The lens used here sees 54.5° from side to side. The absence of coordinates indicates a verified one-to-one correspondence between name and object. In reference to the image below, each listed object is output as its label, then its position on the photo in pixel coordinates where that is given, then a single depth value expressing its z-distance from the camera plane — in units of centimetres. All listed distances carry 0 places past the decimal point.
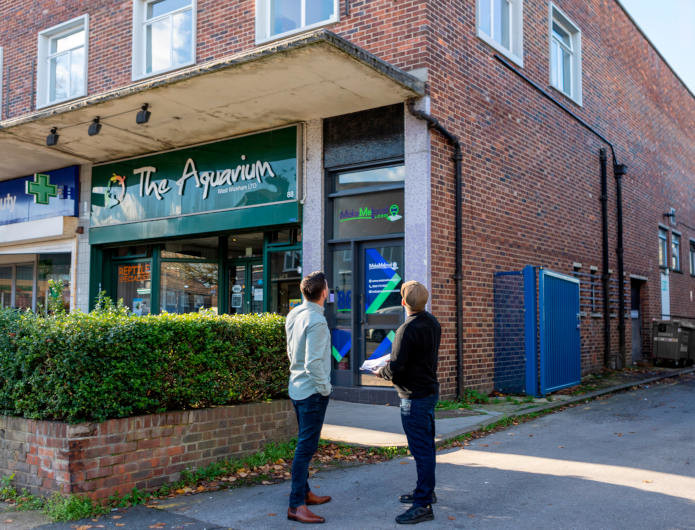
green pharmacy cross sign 1449
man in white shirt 494
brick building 999
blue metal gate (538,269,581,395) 1080
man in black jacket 489
